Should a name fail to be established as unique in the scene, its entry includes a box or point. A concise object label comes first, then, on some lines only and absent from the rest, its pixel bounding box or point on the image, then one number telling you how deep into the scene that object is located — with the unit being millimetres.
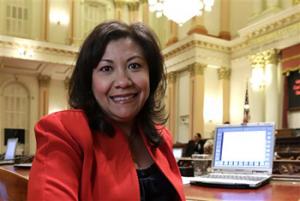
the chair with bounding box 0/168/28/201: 1062
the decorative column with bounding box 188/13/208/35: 12086
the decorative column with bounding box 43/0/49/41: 14336
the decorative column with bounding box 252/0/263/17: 10975
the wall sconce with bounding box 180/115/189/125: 12484
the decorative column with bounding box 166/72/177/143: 13109
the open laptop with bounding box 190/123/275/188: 2309
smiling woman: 1056
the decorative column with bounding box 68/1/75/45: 14548
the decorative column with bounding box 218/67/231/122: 12258
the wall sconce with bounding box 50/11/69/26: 14539
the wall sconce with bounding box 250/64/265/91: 10727
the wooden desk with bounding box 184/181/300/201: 1682
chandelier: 6914
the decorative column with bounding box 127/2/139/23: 15977
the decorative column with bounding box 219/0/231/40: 12594
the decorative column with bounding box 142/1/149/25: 14905
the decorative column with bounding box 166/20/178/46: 13312
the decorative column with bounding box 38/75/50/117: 14844
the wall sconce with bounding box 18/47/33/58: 12597
